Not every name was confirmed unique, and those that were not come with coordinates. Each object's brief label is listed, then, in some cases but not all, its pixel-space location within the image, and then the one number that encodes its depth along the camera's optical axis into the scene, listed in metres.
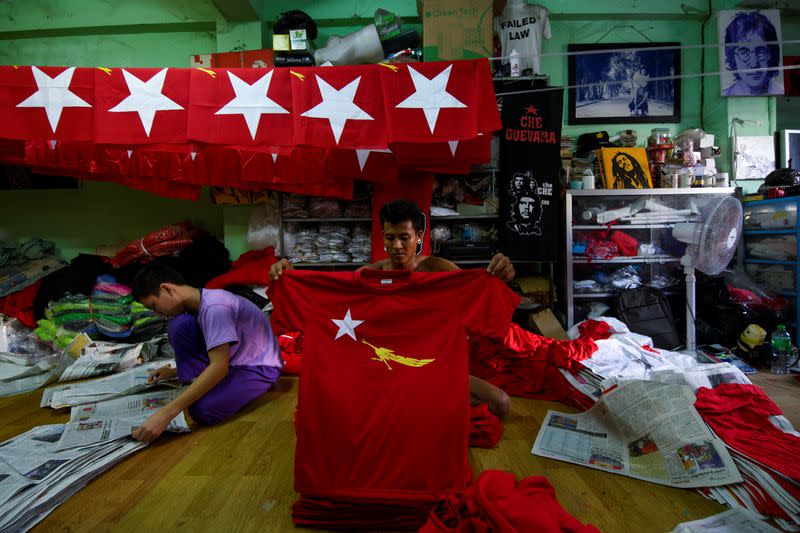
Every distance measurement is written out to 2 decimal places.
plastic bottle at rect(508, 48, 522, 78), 3.12
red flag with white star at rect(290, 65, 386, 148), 2.45
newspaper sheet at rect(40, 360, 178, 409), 2.16
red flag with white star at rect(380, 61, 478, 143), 2.37
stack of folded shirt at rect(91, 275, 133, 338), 3.12
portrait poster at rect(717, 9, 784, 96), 3.42
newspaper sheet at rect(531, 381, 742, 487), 1.42
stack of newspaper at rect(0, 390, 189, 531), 1.33
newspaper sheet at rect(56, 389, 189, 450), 1.73
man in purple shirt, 1.75
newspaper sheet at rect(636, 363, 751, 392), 1.88
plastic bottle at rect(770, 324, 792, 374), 2.76
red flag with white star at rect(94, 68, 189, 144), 2.44
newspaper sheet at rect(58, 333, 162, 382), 2.67
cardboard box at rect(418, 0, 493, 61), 2.99
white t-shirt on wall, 3.19
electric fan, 2.37
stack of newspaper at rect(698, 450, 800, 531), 1.20
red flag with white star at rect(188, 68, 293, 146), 2.46
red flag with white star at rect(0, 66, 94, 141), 2.42
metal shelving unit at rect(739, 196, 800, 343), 2.97
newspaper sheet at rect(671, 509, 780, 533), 1.14
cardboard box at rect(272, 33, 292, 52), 3.11
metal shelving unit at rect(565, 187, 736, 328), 3.16
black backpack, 2.97
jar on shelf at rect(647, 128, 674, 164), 3.34
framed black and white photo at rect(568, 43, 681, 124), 3.60
